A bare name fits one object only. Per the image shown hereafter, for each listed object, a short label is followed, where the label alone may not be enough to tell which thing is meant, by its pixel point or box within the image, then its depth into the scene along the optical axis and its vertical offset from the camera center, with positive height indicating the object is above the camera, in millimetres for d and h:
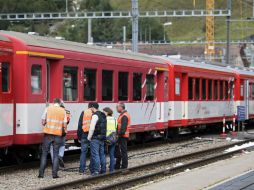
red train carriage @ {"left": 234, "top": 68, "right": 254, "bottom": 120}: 35719 +803
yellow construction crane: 133725 +16826
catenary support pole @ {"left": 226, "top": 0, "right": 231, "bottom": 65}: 41506 +5724
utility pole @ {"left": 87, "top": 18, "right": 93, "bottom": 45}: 46438 +5214
